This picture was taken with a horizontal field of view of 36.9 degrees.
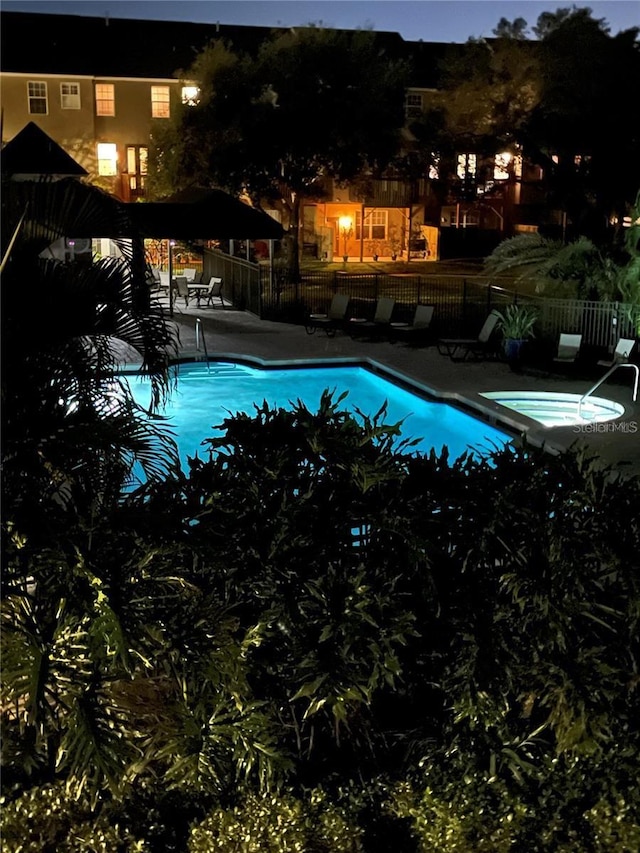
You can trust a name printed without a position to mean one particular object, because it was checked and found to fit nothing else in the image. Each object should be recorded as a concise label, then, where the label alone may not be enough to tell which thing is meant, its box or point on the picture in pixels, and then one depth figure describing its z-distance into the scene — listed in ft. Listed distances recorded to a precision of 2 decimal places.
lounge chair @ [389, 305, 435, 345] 61.46
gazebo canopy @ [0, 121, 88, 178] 60.18
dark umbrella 58.59
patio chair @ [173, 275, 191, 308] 79.30
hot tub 44.27
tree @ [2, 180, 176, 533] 13.39
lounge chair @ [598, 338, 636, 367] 48.96
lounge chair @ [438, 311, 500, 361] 56.18
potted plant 52.95
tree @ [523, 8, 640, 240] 93.76
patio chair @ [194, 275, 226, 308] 79.46
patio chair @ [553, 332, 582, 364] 52.70
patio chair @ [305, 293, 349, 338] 64.75
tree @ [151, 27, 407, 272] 92.63
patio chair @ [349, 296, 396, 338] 62.18
